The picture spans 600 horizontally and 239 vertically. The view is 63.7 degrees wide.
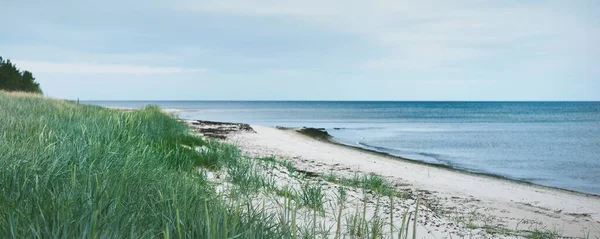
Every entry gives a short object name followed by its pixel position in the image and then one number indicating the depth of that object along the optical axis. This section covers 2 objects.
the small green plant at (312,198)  5.78
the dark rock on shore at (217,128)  23.15
